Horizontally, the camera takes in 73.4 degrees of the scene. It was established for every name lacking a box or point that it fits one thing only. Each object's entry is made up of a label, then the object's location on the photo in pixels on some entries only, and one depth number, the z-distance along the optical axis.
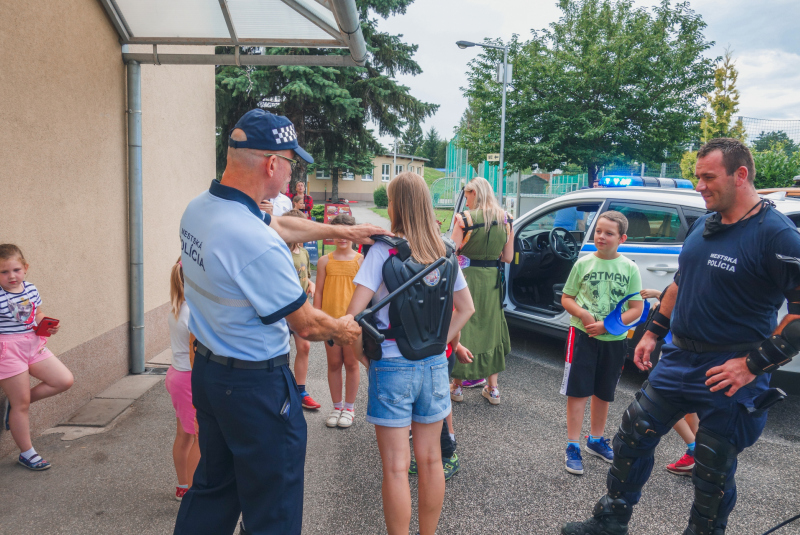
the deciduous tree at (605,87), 16.41
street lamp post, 16.77
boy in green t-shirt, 3.54
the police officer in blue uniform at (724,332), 2.31
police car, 4.69
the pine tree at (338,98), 13.05
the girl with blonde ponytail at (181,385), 2.94
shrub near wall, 40.86
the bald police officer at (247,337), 1.97
